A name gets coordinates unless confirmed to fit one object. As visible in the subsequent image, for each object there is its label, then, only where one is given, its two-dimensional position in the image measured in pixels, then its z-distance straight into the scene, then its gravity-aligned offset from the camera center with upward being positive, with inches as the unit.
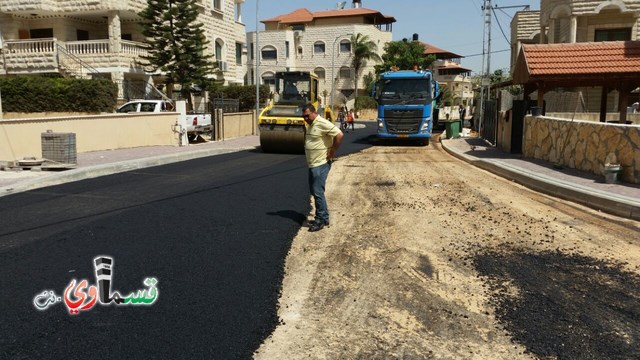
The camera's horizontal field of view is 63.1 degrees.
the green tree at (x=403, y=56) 2667.3 +293.5
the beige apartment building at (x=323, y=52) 2701.8 +314.1
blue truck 919.0 +15.2
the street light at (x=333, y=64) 2626.5 +240.4
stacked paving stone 553.6 -37.4
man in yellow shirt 315.6 -23.8
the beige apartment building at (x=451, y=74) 3506.4 +266.7
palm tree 2628.0 +307.3
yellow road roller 772.6 -1.2
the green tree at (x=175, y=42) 1202.6 +162.3
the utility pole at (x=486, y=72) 1056.2 +84.8
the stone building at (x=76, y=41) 1184.2 +162.5
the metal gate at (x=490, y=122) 862.6 -16.1
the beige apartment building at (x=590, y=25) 1061.8 +185.2
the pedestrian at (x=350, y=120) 1485.0 -21.4
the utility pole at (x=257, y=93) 1213.6 +43.4
